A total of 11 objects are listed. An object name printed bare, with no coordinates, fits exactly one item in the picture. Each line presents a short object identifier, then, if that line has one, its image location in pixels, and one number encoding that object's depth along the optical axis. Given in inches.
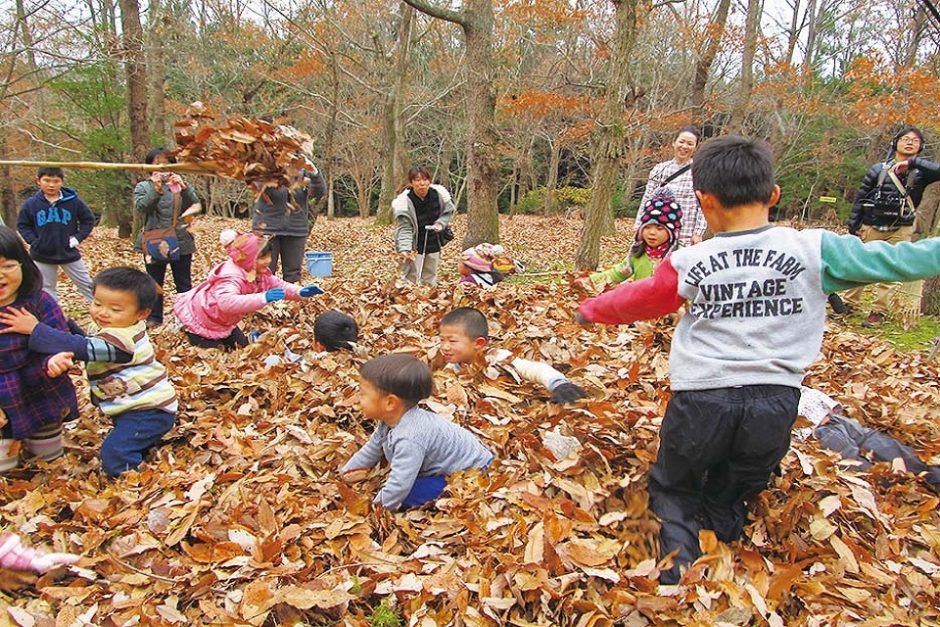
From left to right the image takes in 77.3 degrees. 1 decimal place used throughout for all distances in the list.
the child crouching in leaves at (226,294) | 193.9
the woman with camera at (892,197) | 262.4
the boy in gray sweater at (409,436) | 112.2
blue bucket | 398.9
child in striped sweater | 126.1
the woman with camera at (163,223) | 270.5
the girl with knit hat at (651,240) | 201.8
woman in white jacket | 299.4
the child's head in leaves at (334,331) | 195.9
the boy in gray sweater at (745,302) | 85.4
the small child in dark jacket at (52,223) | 255.0
